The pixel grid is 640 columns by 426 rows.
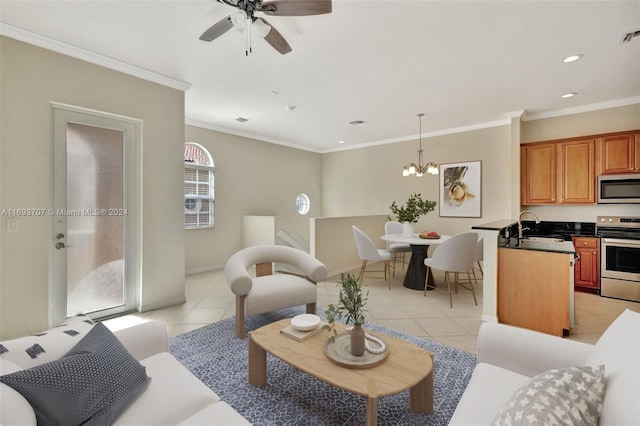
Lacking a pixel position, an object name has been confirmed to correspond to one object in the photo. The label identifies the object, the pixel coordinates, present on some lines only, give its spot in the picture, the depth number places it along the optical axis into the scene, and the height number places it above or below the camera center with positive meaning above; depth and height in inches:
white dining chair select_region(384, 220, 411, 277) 195.2 -25.1
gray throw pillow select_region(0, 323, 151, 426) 38.1 -26.6
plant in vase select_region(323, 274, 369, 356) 64.5 -23.3
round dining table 169.3 -35.3
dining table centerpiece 175.3 -0.1
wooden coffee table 54.4 -34.9
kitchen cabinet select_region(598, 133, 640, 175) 153.9 +32.8
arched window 210.8 +19.2
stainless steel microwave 153.5 +12.4
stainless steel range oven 145.6 -27.0
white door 111.5 -0.7
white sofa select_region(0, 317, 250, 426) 35.3 -32.9
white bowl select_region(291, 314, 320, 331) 78.7 -32.7
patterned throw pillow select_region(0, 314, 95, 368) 45.5 -23.7
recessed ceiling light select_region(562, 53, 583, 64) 115.3 +65.5
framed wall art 214.7 +17.6
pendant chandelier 186.1 +29.1
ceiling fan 70.6 +53.8
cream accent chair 104.9 -30.4
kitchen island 105.3 -30.3
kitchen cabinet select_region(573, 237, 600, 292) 161.6 -32.2
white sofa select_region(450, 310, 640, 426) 31.9 -27.4
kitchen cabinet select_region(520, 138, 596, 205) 167.3 +24.7
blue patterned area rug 66.9 -50.2
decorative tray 61.2 -34.1
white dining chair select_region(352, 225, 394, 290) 171.6 -25.0
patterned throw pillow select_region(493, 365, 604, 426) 30.6 -22.7
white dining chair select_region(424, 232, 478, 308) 138.8 -21.8
